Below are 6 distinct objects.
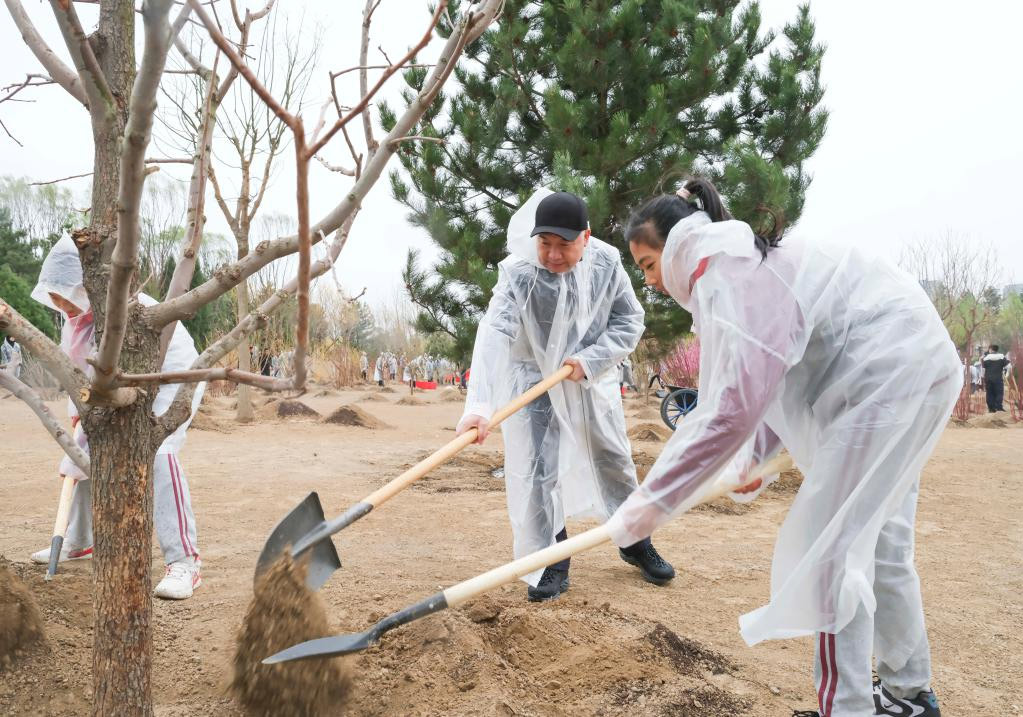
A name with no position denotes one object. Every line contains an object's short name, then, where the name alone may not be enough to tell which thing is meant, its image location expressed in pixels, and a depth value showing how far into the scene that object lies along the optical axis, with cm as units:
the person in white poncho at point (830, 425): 170
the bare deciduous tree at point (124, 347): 125
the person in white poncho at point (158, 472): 282
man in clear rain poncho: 313
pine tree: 598
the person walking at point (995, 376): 1394
